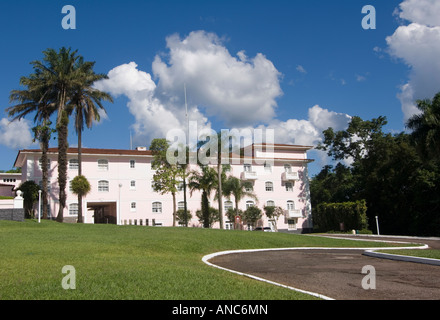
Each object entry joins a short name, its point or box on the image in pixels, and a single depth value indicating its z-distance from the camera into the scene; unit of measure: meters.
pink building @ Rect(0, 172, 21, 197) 71.59
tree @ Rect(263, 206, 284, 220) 55.47
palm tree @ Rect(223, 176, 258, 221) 45.25
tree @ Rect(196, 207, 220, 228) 49.69
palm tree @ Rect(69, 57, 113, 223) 37.59
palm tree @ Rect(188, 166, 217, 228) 42.22
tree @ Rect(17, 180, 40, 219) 38.41
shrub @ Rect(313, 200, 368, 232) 47.56
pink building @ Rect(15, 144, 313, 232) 47.47
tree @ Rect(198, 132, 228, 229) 38.28
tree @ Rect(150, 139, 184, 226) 40.31
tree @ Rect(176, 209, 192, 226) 49.53
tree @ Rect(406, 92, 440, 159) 32.81
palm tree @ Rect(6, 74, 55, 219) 35.66
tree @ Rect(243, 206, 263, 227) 53.12
